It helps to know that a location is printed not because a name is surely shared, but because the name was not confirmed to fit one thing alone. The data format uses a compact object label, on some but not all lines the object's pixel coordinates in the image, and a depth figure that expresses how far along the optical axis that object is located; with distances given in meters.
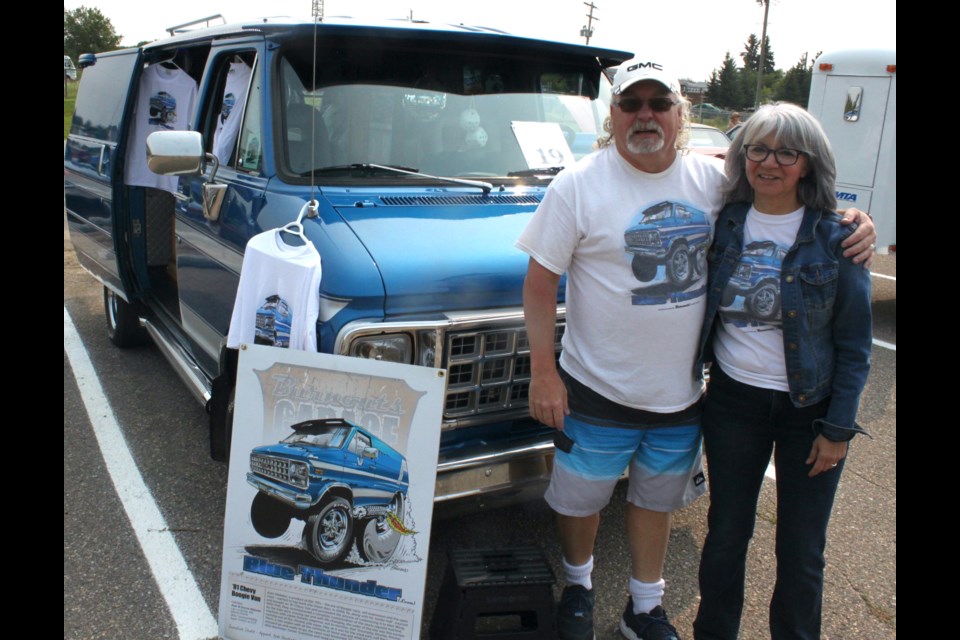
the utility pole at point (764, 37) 42.69
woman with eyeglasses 2.41
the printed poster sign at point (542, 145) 3.75
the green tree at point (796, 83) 58.58
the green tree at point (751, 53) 78.62
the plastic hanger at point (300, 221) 2.81
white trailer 8.81
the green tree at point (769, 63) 80.00
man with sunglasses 2.57
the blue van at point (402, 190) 2.76
